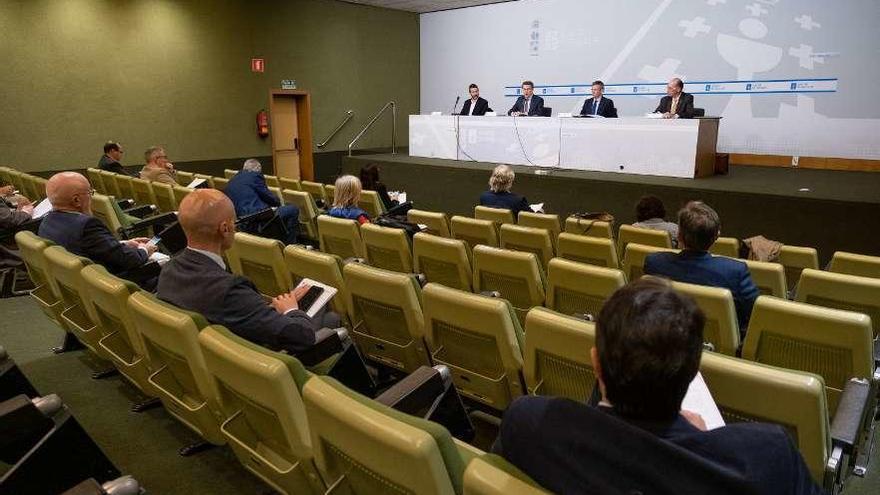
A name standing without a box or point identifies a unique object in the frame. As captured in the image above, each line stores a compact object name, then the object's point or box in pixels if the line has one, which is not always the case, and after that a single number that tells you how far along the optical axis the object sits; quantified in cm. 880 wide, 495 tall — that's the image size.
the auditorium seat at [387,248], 363
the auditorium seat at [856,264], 321
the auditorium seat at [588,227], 448
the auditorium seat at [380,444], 108
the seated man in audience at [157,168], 668
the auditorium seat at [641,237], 397
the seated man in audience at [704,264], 257
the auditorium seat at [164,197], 575
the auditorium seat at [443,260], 335
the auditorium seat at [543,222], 478
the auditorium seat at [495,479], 98
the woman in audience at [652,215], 427
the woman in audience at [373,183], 591
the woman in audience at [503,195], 539
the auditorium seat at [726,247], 396
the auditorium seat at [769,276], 292
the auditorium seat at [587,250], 354
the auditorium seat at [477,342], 210
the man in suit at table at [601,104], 822
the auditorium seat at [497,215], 498
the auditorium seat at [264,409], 146
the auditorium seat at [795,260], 367
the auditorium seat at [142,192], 619
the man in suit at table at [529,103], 862
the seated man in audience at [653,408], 95
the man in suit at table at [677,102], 727
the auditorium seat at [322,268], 286
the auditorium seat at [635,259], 333
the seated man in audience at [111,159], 744
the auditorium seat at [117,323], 219
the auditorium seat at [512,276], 305
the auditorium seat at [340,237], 402
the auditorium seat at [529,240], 390
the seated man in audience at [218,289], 214
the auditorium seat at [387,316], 246
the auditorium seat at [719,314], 224
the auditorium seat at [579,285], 258
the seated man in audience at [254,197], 541
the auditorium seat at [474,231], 424
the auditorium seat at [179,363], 180
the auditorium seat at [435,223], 461
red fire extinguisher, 1052
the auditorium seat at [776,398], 142
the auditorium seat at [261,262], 321
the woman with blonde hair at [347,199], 440
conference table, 677
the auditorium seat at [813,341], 198
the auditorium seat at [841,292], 255
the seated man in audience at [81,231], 326
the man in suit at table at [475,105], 920
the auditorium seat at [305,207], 583
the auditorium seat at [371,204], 565
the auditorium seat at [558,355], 177
